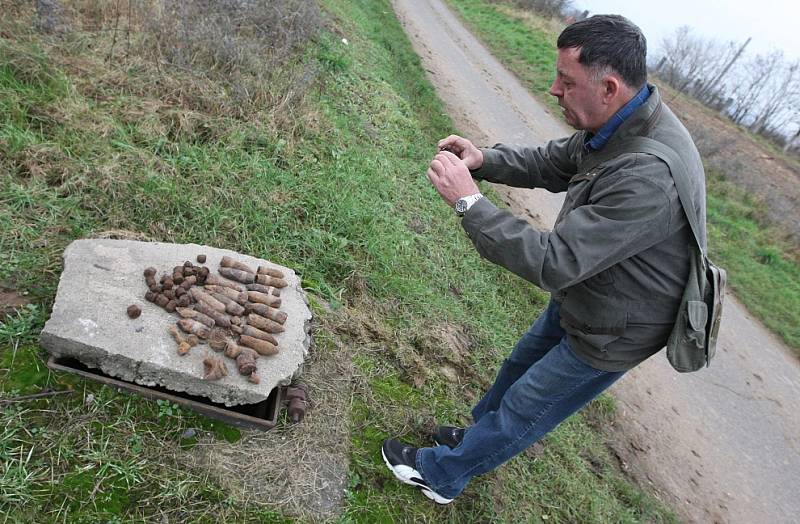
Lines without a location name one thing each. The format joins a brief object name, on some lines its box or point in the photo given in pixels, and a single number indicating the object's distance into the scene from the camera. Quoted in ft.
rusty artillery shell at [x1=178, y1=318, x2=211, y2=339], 8.32
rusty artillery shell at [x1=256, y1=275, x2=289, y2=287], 10.04
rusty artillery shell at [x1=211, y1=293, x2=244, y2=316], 9.07
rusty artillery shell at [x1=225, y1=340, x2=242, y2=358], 8.38
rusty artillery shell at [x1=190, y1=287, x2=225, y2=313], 8.91
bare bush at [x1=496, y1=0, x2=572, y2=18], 85.25
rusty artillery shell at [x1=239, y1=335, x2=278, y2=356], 8.70
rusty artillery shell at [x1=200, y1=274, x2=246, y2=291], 9.50
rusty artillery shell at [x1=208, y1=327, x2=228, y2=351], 8.36
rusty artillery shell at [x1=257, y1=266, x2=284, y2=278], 10.32
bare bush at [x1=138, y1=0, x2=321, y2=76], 15.81
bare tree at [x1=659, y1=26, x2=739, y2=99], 129.70
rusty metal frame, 7.79
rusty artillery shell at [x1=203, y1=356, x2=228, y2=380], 7.86
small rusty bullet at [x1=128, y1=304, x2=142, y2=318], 8.12
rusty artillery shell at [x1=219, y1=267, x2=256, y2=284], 9.84
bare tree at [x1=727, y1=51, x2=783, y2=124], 133.61
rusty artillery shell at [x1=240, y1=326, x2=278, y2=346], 8.88
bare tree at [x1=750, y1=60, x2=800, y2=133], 123.75
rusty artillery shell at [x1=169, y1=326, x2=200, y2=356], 7.99
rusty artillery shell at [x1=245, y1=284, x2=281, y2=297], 9.77
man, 6.53
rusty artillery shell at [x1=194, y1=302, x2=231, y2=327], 8.78
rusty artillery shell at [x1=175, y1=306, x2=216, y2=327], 8.55
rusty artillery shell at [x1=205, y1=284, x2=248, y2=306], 9.32
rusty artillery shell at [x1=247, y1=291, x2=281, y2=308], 9.47
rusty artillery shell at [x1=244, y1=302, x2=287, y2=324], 9.28
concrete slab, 7.66
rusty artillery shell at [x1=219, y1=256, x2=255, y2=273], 10.03
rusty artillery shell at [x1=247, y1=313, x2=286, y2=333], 9.08
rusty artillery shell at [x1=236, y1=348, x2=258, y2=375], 8.18
